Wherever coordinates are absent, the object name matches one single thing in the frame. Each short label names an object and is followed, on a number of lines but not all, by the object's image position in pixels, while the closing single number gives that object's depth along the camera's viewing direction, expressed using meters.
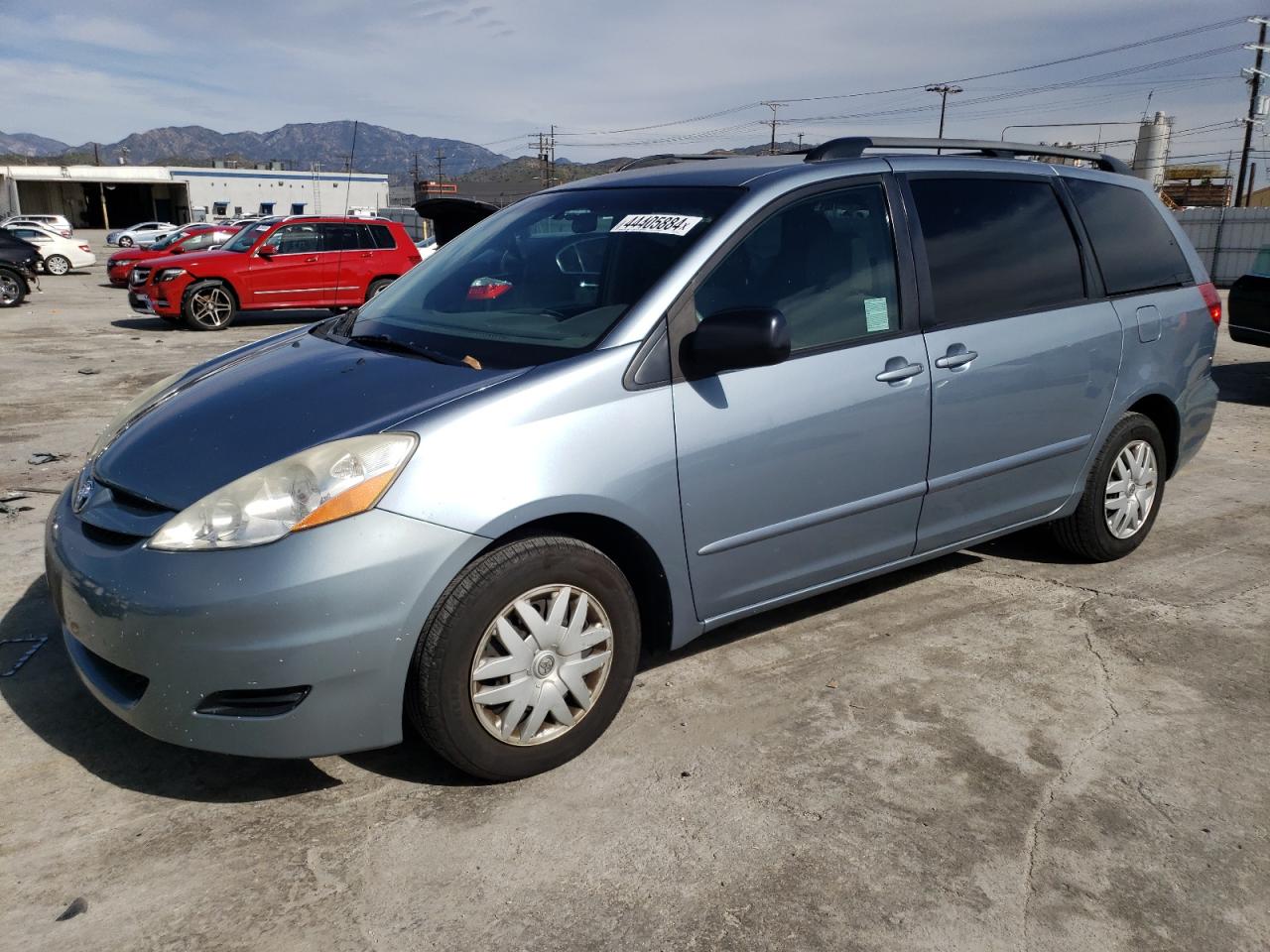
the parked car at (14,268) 18.33
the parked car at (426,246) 20.69
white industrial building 67.75
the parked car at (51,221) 33.00
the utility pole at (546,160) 81.12
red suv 14.77
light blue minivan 2.57
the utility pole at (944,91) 72.56
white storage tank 43.38
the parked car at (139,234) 43.25
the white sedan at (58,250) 27.84
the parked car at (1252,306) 9.73
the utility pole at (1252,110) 45.53
